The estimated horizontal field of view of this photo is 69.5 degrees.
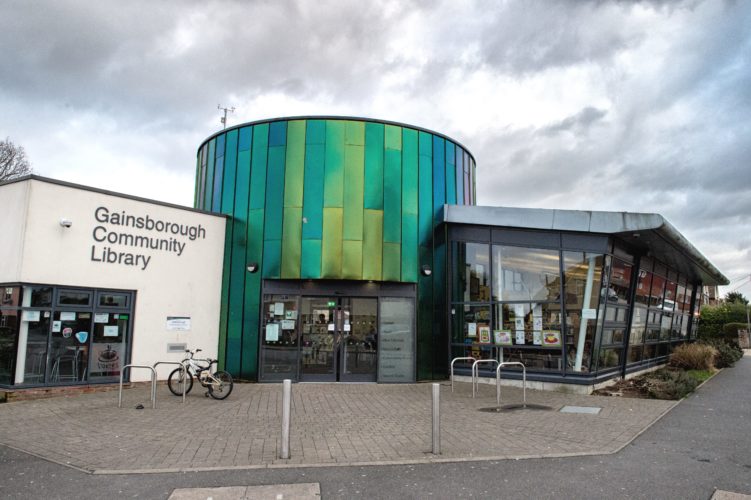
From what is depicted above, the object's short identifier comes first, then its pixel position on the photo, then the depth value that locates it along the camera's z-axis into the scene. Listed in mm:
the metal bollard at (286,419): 6707
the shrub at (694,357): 17641
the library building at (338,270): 12578
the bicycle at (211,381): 11312
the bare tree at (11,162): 29016
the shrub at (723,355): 20516
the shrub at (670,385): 11953
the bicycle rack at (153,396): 9935
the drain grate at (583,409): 10203
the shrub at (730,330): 30791
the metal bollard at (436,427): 6961
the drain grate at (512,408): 10328
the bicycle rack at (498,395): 10719
